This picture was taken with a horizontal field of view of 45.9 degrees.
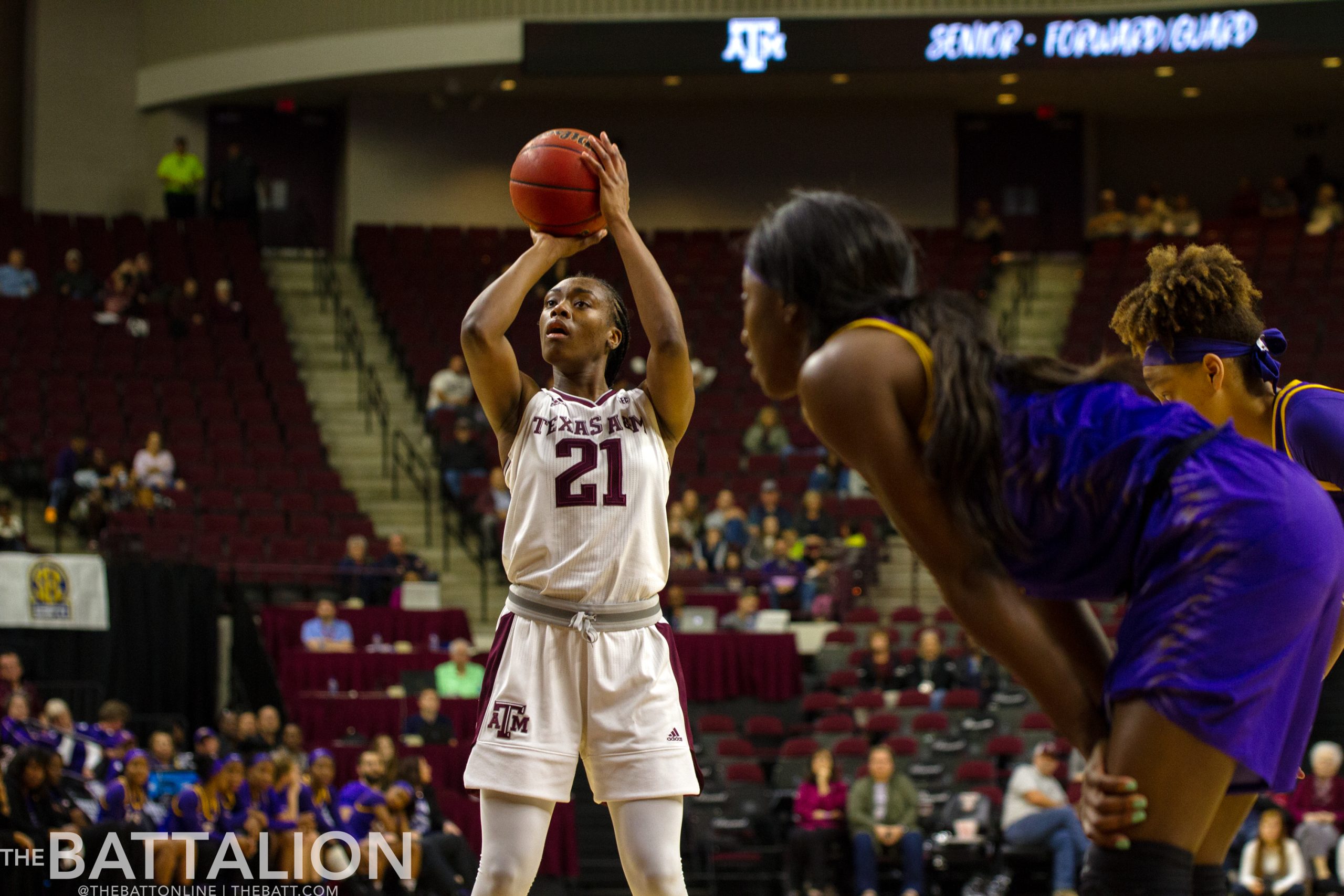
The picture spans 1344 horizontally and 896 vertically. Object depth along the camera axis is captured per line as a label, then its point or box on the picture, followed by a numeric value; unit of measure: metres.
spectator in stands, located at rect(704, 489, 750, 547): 15.40
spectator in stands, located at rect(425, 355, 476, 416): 18.52
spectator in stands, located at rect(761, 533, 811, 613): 14.48
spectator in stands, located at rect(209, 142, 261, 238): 22.72
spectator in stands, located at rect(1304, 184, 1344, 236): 21.12
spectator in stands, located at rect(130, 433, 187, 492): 15.90
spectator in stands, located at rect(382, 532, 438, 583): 14.77
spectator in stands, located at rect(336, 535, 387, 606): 14.62
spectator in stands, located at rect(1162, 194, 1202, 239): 21.80
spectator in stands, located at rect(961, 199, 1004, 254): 22.94
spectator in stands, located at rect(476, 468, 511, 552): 15.88
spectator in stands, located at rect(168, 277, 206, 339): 19.17
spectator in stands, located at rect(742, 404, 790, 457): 17.66
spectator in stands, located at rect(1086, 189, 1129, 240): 22.39
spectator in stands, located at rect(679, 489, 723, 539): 15.71
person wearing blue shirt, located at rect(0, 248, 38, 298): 19.28
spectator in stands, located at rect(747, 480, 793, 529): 15.73
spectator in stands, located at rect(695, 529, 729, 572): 15.12
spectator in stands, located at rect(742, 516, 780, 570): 15.18
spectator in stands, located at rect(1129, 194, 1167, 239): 21.97
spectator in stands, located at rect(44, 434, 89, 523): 15.44
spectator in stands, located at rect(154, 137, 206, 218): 22.55
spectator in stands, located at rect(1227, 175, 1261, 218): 23.14
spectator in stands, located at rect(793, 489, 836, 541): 15.53
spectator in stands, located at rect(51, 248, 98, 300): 19.47
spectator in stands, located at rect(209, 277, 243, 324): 19.80
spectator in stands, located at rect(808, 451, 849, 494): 16.48
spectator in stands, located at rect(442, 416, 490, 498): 17.19
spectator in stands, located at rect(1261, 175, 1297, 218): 22.59
